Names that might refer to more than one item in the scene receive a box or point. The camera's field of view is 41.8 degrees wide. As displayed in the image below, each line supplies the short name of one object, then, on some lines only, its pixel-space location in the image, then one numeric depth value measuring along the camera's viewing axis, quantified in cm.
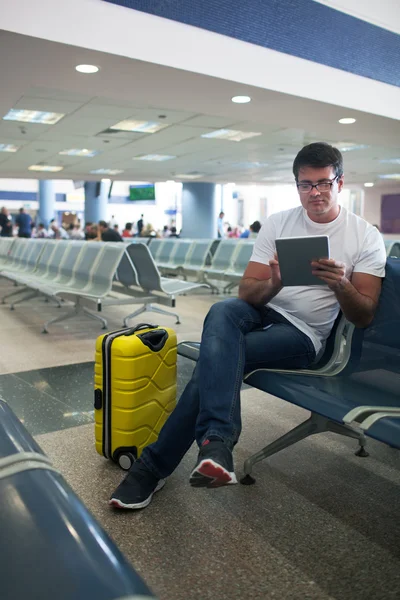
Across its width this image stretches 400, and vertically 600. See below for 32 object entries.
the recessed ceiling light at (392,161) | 1309
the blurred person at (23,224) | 1388
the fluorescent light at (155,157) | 1258
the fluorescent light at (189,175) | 1611
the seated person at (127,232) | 1391
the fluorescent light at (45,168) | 1460
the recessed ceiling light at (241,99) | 614
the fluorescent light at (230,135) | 974
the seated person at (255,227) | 1096
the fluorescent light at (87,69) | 496
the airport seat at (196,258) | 826
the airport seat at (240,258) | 760
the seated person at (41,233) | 1750
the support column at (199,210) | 1766
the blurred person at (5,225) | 1366
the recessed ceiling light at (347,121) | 726
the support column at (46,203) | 2480
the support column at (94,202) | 2005
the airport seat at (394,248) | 548
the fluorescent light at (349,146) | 1067
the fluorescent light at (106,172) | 1549
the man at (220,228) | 1822
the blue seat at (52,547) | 51
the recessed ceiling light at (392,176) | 1665
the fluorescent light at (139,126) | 903
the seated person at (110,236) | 823
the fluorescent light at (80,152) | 1188
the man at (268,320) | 164
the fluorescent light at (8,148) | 1127
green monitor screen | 2411
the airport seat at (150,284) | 489
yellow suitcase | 197
